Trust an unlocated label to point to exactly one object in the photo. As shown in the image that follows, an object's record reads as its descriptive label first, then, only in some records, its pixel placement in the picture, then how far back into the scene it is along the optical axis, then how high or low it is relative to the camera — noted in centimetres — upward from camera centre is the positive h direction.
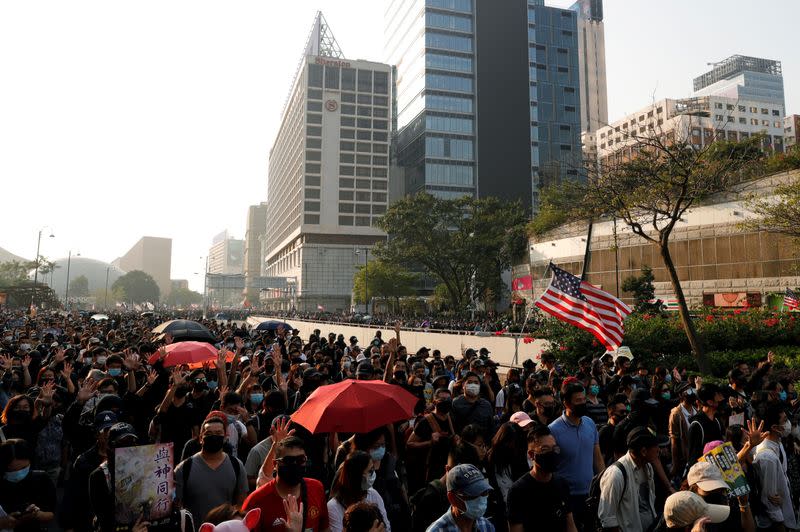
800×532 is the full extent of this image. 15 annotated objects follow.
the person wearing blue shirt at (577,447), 507 -113
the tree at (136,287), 16550 +959
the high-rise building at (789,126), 11012 +3919
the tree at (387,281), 7031 +491
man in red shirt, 352 -111
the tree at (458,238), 4931 +730
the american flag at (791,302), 2162 +80
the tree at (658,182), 1566 +435
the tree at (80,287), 17212 +973
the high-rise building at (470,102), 8938 +3537
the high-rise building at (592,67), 14100 +6330
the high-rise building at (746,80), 13525 +5949
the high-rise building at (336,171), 10344 +2772
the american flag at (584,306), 1320 +37
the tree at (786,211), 1973 +395
